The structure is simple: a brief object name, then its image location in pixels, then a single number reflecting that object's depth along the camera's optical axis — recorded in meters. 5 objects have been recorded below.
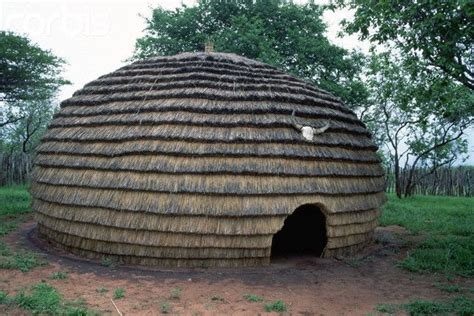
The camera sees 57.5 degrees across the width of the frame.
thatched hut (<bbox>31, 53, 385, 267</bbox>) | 7.36
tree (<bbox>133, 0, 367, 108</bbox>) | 17.97
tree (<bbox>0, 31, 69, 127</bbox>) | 16.06
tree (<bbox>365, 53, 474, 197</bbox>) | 14.51
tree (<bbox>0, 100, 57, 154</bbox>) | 22.89
